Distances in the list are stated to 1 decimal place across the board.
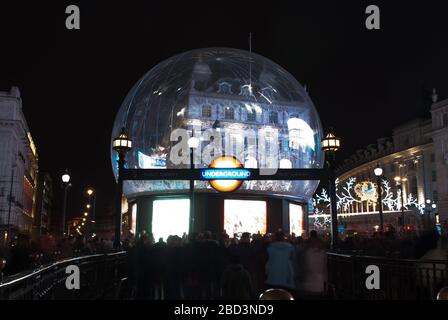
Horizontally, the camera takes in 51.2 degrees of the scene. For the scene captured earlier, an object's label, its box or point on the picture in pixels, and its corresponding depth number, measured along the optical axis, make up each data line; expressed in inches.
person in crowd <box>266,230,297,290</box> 407.2
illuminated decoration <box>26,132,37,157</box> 3895.2
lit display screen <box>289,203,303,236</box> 1269.2
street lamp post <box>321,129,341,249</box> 832.3
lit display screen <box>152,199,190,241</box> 1175.8
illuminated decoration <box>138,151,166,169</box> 1169.4
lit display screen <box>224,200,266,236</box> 1195.9
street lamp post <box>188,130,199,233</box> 877.2
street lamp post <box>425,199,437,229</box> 2926.9
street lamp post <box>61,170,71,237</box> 926.4
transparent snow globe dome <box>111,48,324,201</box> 1172.5
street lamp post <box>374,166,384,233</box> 943.5
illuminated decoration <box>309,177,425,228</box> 2333.2
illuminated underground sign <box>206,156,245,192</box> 880.9
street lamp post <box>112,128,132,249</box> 834.8
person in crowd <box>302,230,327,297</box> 406.0
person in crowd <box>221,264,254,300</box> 375.6
